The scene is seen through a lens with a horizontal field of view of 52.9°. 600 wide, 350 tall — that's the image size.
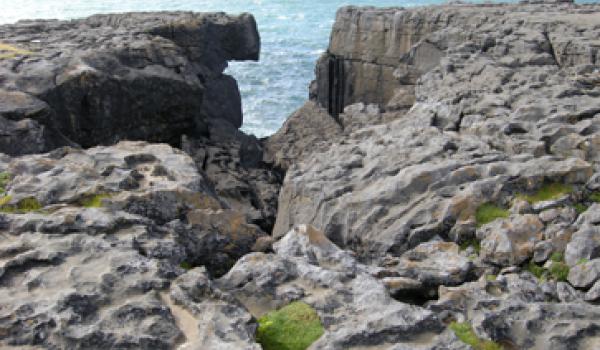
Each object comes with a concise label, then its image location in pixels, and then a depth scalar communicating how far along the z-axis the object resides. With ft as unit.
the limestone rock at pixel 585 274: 31.50
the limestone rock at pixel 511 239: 36.22
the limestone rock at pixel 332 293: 24.89
